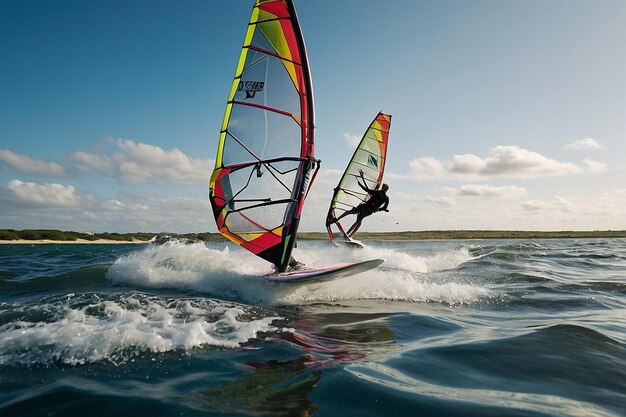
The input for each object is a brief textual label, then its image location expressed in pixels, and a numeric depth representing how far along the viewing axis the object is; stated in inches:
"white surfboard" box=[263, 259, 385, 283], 247.8
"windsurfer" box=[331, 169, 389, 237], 518.0
